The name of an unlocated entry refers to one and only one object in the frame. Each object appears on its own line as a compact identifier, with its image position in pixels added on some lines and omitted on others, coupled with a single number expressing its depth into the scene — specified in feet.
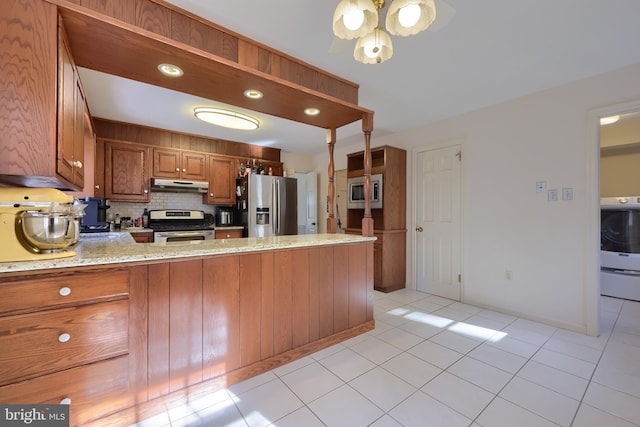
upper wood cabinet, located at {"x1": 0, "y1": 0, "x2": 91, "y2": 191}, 3.67
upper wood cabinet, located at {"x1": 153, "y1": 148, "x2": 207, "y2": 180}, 13.15
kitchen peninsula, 3.76
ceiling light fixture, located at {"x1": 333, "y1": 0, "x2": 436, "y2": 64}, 3.97
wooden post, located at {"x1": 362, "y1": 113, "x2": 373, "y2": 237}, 8.50
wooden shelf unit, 12.23
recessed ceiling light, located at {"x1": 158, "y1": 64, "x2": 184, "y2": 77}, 5.66
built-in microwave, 12.49
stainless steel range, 12.68
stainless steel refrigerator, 14.51
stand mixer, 3.74
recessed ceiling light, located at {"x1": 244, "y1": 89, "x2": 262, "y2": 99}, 6.89
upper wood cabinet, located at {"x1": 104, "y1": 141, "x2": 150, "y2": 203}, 12.03
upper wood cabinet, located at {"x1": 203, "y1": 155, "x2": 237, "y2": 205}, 14.61
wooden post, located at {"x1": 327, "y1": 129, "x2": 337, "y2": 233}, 9.40
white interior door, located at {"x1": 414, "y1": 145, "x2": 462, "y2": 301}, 11.18
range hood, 12.78
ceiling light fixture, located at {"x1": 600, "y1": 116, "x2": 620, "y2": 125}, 9.47
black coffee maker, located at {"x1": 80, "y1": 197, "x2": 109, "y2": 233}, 9.92
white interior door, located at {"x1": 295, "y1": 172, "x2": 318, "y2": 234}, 17.84
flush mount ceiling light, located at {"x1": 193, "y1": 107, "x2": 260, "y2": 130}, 10.36
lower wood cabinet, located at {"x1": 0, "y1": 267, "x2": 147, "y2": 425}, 3.63
